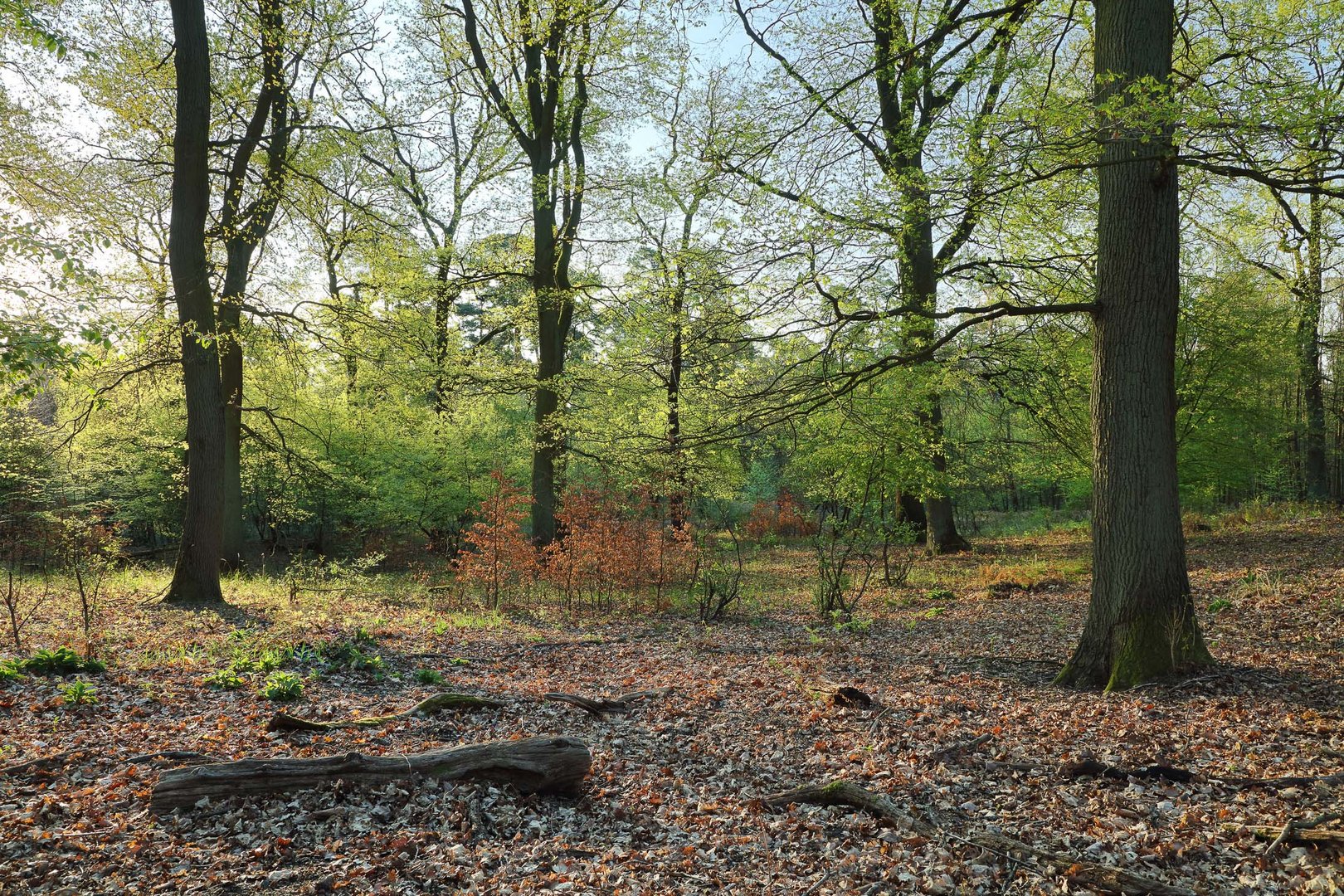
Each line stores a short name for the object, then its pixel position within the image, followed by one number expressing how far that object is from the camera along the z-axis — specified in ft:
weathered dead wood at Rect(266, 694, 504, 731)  15.96
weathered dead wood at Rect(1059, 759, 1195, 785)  13.42
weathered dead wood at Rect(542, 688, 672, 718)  19.76
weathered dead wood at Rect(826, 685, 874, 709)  19.48
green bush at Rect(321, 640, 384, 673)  22.54
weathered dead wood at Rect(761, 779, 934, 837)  12.82
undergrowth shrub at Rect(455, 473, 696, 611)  39.60
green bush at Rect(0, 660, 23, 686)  17.52
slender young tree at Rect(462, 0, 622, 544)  50.72
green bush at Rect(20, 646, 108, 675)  18.81
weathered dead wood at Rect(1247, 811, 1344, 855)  10.49
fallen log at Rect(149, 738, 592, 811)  12.28
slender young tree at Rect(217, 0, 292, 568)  37.76
